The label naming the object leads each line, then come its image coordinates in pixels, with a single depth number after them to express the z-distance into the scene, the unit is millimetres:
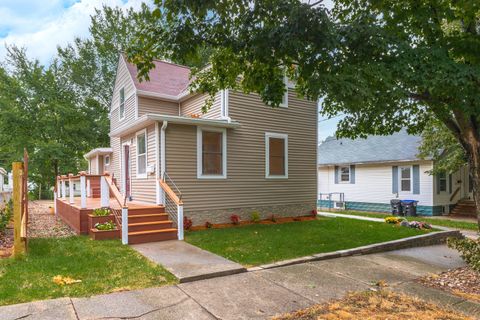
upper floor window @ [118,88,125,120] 14062
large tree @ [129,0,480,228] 4562
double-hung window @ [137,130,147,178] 10049
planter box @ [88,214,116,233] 7910
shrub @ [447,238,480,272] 4917
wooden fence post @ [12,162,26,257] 5688
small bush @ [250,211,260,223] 10553
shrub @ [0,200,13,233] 7648
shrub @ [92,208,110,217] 8071
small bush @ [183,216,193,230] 9047
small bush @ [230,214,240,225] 10062
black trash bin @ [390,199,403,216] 15500
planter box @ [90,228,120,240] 7430
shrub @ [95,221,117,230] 7688
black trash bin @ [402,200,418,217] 15180
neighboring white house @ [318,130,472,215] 15484
